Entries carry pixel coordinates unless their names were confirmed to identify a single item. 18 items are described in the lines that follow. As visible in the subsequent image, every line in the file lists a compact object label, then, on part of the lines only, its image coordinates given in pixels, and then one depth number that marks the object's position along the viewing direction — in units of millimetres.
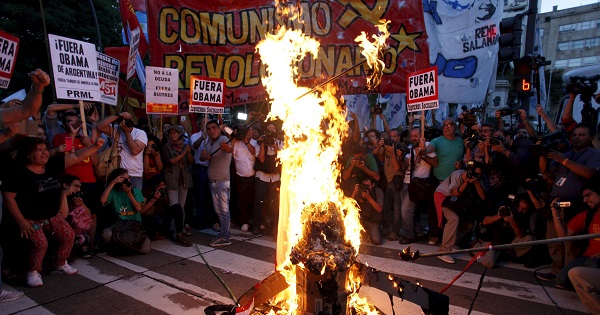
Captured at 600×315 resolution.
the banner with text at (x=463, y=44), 13102
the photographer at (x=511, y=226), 6012
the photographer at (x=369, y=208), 7291
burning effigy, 3221
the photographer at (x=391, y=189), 7660
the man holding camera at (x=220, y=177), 6992
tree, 14648
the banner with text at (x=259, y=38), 9195
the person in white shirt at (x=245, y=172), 8078
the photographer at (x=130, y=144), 6797
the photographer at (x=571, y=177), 5281
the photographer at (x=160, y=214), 7059
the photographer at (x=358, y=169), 7441
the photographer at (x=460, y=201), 6461
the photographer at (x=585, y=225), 4777
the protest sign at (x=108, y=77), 7922
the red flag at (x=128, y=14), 9430
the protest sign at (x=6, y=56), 6199
